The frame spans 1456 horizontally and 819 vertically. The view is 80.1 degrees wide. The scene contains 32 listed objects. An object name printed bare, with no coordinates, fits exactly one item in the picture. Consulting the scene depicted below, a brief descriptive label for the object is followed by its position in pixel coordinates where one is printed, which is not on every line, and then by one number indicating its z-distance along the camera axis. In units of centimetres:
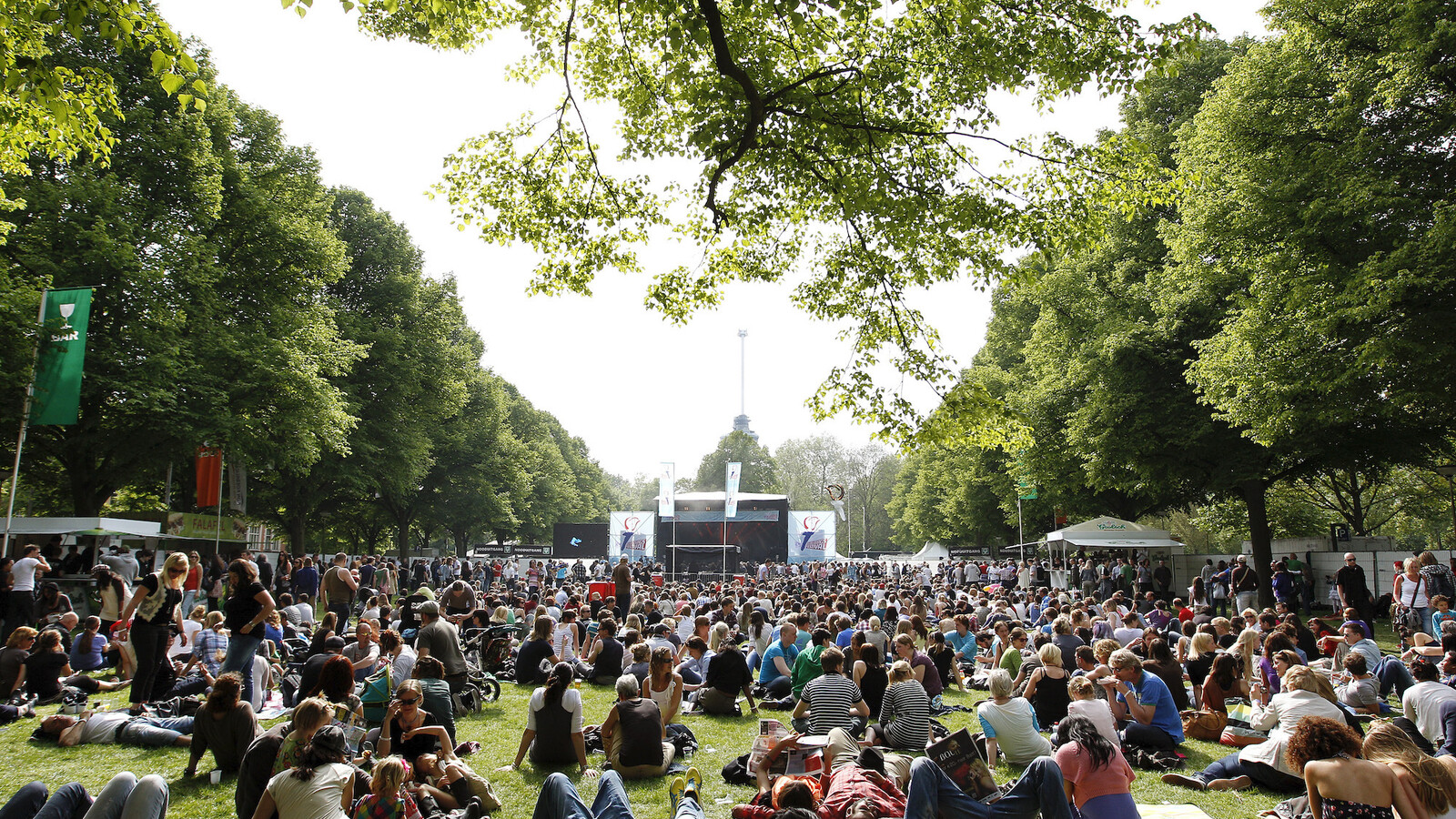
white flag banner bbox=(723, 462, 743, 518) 4131
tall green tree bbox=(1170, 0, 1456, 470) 1405
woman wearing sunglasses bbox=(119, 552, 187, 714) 804
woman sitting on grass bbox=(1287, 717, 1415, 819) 419
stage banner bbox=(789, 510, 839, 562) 4341
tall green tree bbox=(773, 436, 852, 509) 8781
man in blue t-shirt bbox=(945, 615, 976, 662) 1370
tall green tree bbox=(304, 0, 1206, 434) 805
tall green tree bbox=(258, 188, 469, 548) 2792
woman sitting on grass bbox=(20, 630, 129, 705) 942
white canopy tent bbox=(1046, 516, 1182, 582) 2275
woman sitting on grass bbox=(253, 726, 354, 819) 442
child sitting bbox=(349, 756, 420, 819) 494
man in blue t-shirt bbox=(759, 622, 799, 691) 1107
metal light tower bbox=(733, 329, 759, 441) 10150
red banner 2056
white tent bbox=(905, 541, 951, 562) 5331
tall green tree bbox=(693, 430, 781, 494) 8956
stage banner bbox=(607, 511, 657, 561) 4078
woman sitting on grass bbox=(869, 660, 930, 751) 766
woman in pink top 508
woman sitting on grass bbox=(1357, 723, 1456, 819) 412
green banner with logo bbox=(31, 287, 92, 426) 1560
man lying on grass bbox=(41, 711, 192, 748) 755
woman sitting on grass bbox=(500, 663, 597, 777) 710
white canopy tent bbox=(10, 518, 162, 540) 1642
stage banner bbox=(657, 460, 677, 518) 4184
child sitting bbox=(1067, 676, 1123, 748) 627
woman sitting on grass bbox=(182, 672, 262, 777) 641
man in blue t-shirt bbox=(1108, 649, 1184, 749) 769
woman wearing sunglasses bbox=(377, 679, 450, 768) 643
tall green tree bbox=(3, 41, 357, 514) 1772
